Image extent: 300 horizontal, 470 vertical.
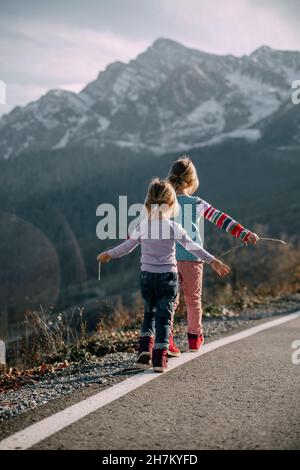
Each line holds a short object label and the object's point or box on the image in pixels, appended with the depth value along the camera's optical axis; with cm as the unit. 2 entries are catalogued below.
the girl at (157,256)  446
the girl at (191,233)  504
